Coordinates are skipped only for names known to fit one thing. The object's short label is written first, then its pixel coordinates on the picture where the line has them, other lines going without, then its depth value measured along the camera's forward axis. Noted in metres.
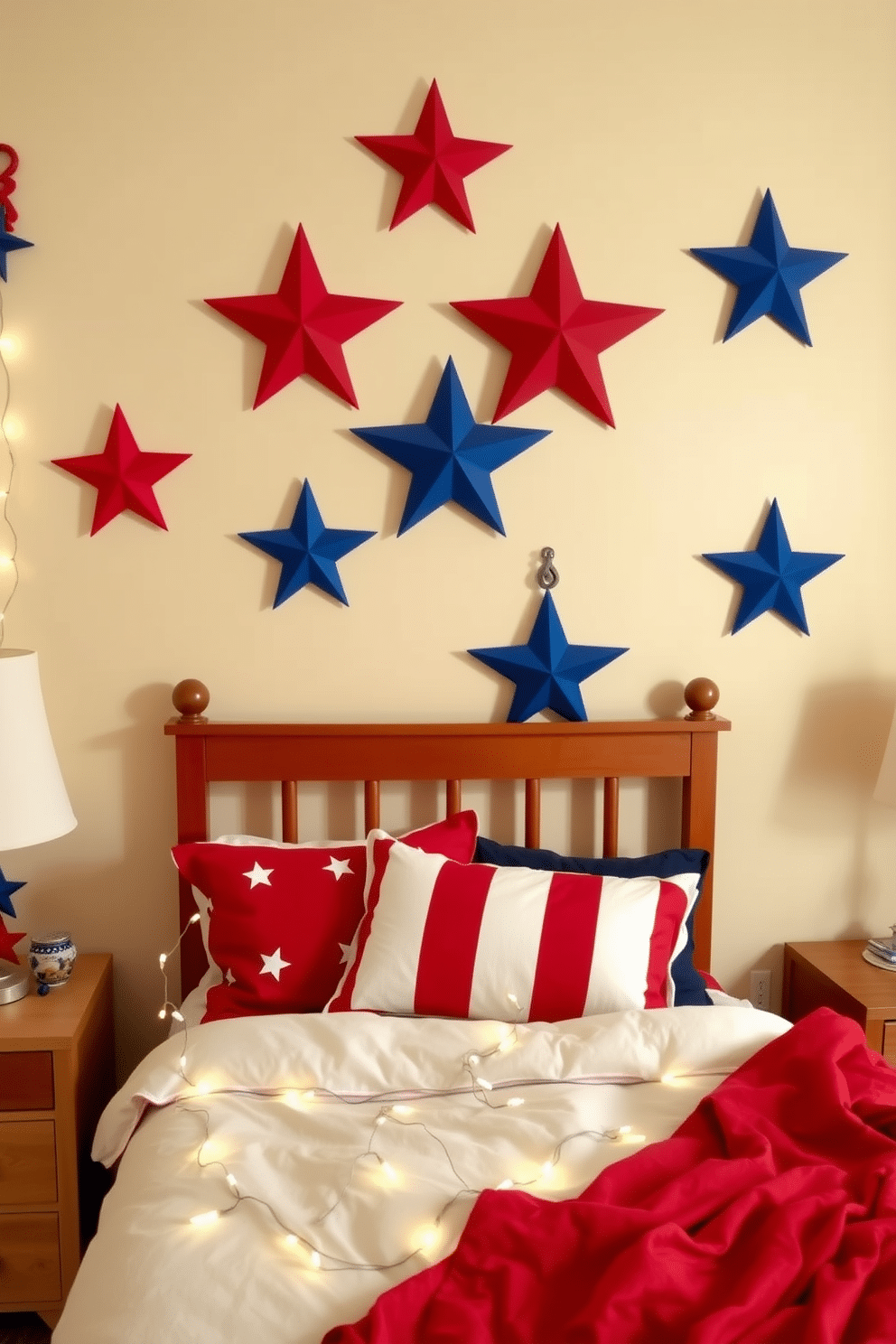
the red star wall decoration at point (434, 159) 2.12
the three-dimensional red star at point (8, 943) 1.98
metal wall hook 2.25
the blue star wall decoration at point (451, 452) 2.17
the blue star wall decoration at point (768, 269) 2.22
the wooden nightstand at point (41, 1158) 1.85
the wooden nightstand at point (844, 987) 2.04
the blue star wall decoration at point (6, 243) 2.05
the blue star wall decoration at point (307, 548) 2.17
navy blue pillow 2.11
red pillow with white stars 1.92
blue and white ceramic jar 2.01
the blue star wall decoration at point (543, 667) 2.24
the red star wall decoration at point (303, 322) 2.12
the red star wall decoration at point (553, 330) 2.17
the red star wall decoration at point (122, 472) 2.13
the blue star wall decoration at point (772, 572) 2.29
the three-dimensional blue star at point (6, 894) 2.12
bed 1.16
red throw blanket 1.09
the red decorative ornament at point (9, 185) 2.06
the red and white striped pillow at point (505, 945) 1.83
